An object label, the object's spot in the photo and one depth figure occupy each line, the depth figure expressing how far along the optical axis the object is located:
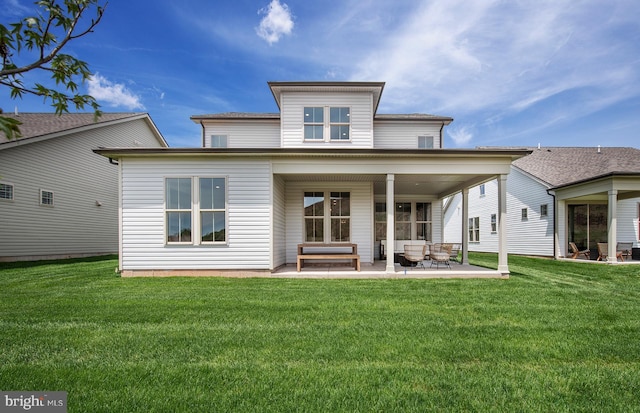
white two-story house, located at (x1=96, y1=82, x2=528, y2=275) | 9.29
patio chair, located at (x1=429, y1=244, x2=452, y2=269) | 10.37
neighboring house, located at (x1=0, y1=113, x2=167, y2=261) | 13.01
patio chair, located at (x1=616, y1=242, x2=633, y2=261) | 14.71
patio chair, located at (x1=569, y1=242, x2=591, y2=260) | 14.98
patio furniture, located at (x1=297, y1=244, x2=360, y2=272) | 9.81
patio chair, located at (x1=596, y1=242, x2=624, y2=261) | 14.11
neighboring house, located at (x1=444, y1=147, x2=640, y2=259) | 13.78
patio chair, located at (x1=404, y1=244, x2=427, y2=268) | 10.41
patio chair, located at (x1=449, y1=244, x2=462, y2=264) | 11.78
